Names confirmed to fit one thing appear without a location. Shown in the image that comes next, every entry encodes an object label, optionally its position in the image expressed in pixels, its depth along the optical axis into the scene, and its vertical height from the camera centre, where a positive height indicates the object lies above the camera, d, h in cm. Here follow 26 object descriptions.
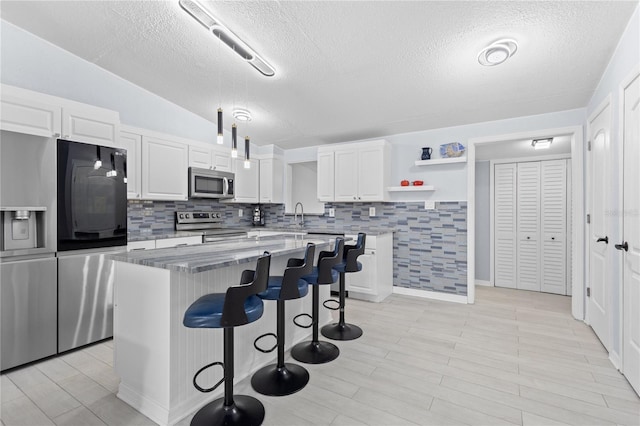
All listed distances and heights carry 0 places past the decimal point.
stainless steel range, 413 -19
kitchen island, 167 -68
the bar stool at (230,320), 148 -53
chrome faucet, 525 -5
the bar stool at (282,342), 193 -89
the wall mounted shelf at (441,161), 392 +67
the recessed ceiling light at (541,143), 395 +91
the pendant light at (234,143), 238 +56
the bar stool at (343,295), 273 -80
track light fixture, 228 +149
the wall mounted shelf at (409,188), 410 +33
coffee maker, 557 -9
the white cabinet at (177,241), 349 -35
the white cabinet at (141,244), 314 -34
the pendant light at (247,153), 259 +50
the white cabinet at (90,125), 269 +82
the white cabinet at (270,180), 523 +55
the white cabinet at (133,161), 350 +59
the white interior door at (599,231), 260 -17
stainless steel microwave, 418 +42
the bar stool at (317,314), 237 -84
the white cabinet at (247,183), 493 +49
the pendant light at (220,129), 224 +61
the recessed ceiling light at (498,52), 239 +130
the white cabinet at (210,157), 426 +81
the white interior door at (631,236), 197 -16
